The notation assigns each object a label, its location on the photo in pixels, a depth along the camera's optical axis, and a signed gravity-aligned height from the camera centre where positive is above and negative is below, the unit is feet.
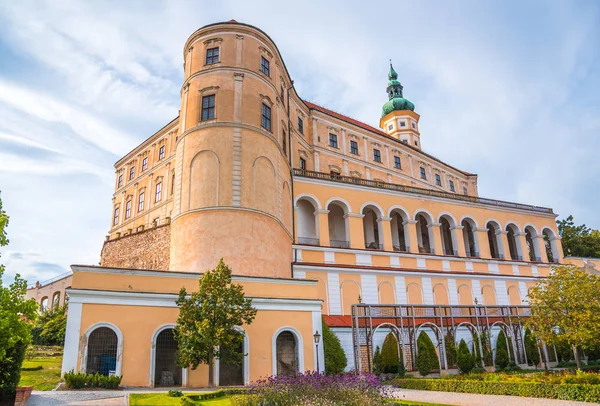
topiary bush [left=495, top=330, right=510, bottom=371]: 90.48 -3.45
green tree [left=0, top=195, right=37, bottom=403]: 45.98 +2.63
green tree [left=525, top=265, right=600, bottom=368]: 77.36 +4.40
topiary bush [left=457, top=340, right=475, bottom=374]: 84.07 -3.46
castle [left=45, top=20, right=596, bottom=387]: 69.31 +25.21
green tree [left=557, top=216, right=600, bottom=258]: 180.86 +35.01
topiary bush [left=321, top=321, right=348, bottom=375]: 78.02 -1.32
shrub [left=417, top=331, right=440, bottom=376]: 82.23 -2.66
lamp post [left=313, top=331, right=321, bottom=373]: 73.20 +1.26
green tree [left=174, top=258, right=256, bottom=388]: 63.41 +3.88
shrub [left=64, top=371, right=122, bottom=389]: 58.44 -3.15
